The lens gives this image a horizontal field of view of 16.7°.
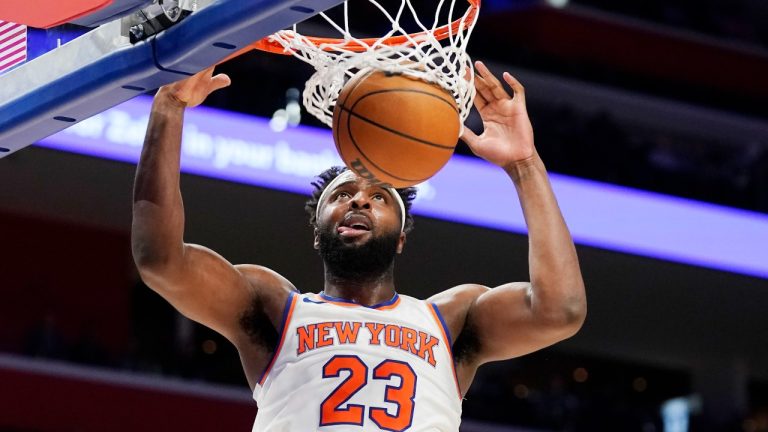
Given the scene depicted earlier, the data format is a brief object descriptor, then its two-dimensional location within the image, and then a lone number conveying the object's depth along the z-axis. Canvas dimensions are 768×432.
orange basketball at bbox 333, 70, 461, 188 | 6.70
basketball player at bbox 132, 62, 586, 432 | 7.22
